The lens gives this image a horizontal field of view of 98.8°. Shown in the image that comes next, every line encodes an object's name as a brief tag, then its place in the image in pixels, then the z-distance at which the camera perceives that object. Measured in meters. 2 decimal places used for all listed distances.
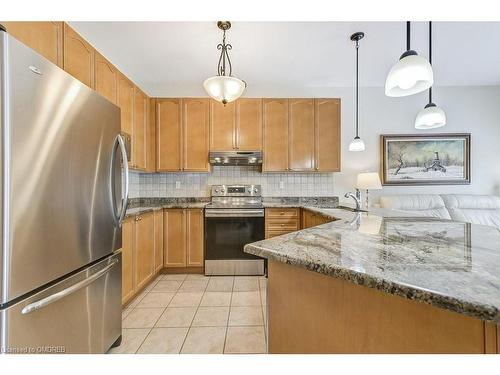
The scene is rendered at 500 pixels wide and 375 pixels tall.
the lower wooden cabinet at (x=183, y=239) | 2.84
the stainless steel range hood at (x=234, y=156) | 2.97
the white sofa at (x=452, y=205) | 3.03
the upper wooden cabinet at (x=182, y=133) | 3.04
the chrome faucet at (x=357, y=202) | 2.18
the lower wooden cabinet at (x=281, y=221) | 2.84
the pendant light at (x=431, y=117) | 1.55
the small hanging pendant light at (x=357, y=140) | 2.13
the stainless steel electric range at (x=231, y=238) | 2.74
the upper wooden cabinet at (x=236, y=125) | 3.06
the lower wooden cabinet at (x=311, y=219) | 2.16
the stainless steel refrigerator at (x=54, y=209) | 0.83
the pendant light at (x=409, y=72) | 1.02
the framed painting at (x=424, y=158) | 3.34
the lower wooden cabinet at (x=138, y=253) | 1.95
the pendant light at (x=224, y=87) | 1.71
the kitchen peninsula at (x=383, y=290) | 0.48
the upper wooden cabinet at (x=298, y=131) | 3.09
